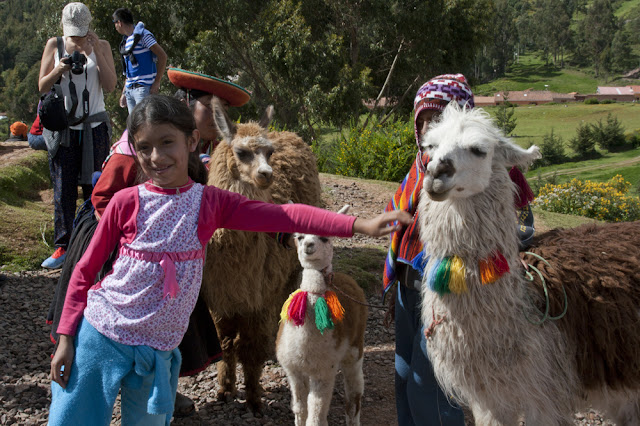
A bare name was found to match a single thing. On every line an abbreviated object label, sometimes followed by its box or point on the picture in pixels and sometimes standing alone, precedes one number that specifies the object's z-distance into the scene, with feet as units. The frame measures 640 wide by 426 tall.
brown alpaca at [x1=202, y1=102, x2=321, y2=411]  11.41
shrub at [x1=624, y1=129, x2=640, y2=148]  126.21
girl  6.28
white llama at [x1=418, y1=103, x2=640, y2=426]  6.95
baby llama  10.03
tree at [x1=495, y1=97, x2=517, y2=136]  104.12
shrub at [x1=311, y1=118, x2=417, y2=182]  35.78
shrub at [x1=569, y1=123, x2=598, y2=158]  121.08
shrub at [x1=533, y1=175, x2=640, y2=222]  34.96
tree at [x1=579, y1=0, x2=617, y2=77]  257.96
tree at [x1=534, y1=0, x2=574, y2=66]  276.21
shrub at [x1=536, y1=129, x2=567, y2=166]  114.32
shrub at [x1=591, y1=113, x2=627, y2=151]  125.39
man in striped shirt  18.17
